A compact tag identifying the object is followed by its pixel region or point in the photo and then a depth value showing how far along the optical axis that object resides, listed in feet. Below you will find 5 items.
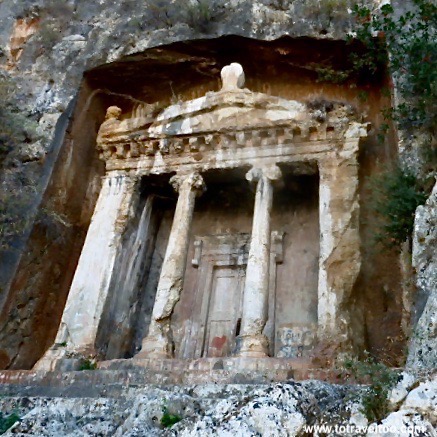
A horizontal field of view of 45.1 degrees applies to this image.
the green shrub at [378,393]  12.20
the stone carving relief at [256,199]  25.93
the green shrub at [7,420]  16.67
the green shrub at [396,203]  23.82
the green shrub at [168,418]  14.16
